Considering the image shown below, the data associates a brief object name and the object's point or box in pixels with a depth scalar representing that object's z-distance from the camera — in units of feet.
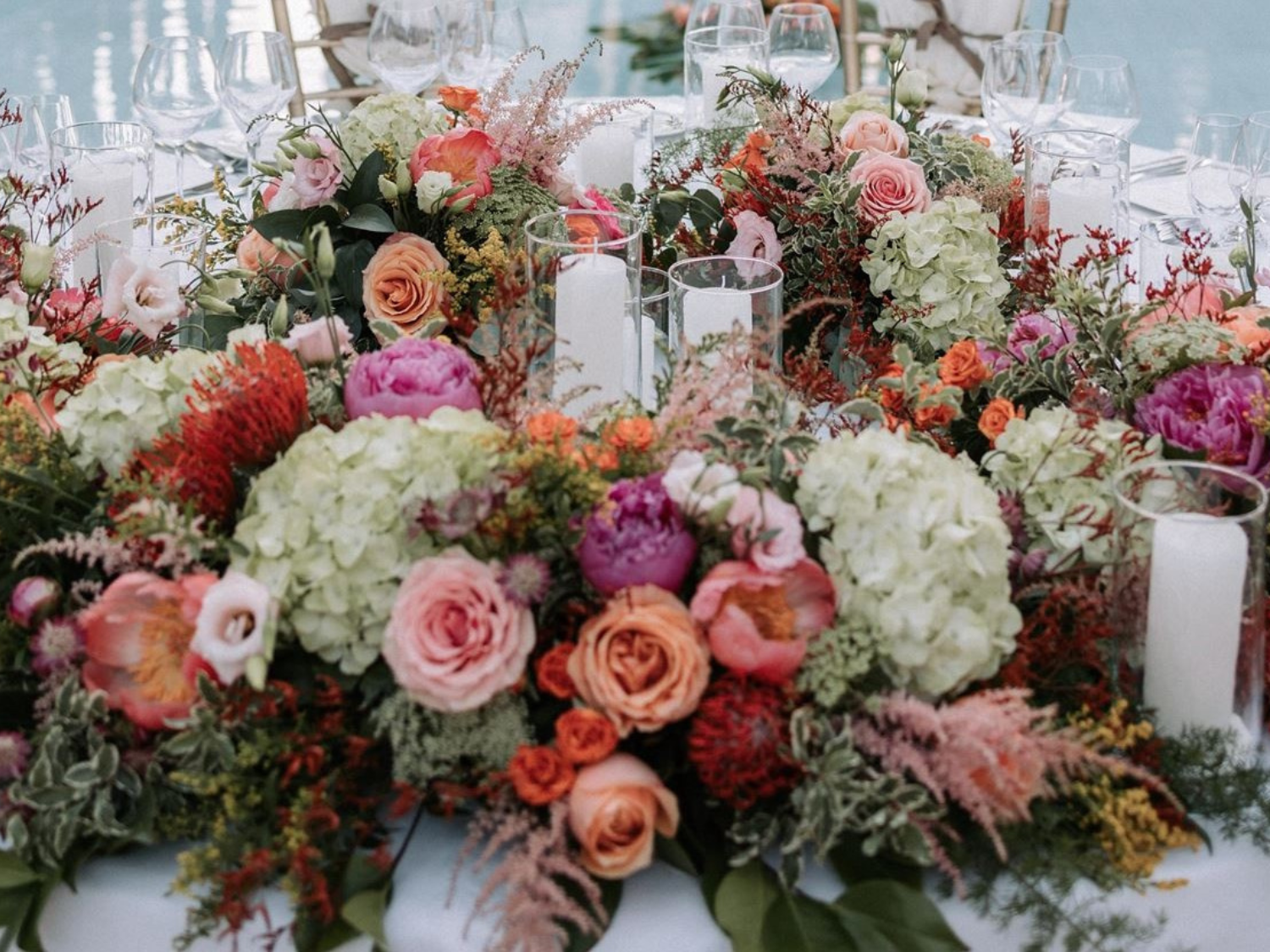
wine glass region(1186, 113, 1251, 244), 6.49
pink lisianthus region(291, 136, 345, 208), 5.83
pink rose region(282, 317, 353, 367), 4.21
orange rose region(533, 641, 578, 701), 3.43
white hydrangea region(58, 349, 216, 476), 4.04
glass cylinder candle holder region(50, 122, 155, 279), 6.49
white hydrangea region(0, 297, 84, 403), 4.45
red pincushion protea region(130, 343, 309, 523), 3.76
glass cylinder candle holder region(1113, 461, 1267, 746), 3.57
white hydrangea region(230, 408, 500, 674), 3.47
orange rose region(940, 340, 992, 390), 4.80
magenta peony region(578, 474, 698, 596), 3.45
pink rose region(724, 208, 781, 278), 6.22
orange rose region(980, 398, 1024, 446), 4.53
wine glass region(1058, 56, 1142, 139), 7.59
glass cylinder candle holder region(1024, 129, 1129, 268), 6.07
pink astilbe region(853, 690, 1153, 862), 3.22
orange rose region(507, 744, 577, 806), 3.29
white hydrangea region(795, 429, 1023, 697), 3.45
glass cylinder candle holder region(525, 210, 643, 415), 4.95
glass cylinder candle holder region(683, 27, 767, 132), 7.85
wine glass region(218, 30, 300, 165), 7.47
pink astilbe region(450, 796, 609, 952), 3.12
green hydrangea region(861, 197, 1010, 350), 5.74
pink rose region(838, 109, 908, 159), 6.35
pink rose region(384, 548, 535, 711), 3.28
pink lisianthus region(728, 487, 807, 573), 3.44
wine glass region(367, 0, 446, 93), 7.98
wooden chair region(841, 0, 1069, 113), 11.03
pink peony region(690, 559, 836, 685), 3.37
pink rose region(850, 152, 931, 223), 5.95
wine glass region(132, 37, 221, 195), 7.34
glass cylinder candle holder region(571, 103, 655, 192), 7.11
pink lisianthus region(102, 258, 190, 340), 5.30
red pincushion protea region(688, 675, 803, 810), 3.32
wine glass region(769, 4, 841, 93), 8.29
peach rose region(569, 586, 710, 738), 3.32
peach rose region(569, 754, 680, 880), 3.27
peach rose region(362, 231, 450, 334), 5.68
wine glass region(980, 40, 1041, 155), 7.56
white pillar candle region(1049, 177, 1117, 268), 6.07
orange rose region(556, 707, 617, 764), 3.33
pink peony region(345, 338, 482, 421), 3.90
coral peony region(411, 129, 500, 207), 5.85
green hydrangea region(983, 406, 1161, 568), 3.96
